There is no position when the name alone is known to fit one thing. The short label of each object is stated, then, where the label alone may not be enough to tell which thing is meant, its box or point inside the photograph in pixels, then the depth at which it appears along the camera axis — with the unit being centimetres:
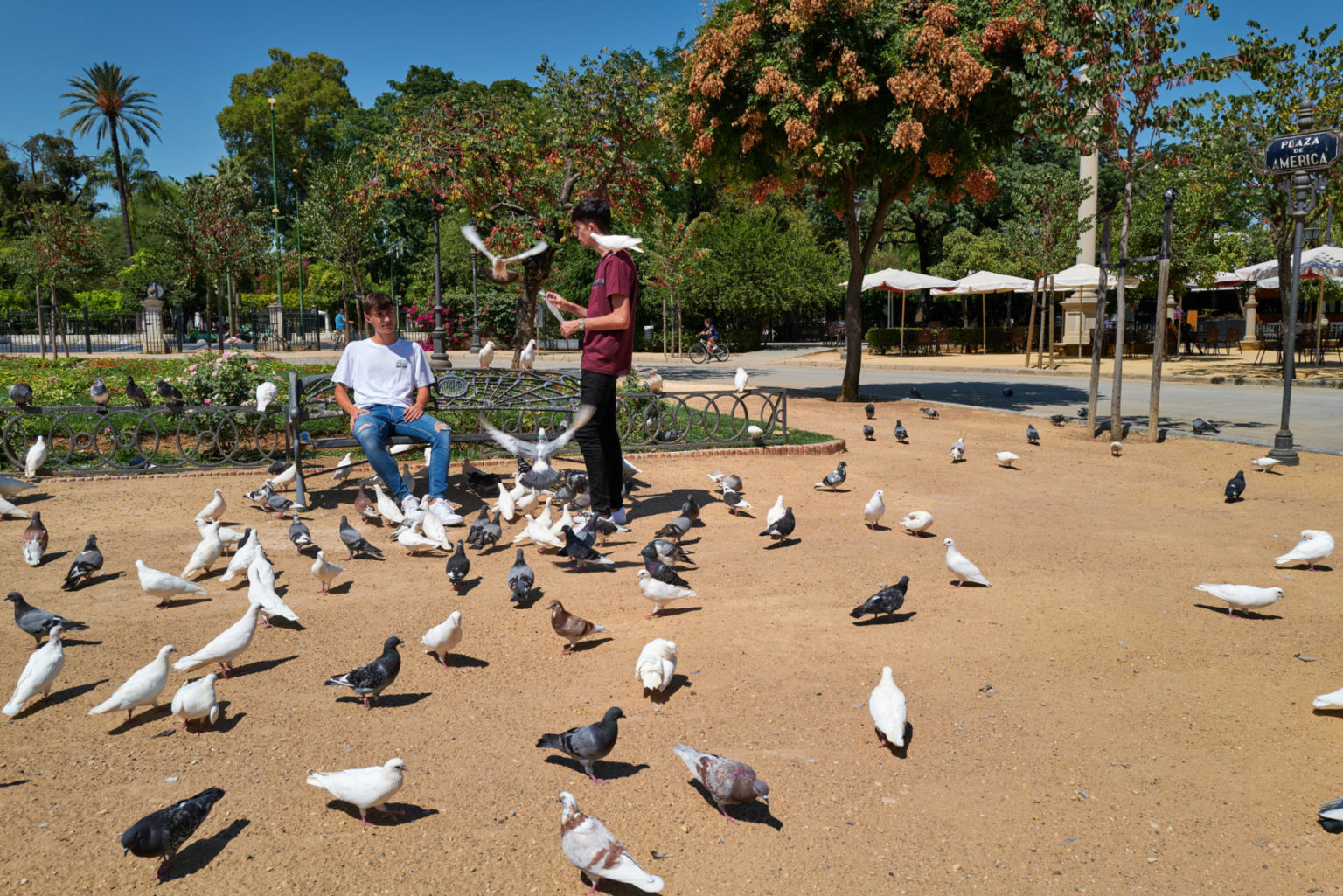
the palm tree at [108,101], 5553
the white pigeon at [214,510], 661
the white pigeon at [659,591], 472
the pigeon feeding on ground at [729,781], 290
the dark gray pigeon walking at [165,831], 258
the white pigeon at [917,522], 652
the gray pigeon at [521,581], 498
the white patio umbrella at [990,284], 2956
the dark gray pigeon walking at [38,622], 437
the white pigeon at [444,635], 412
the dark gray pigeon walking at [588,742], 316
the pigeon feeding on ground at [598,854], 251
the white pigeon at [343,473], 789
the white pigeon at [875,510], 662
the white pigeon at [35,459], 786
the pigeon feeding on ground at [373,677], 371
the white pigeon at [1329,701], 348
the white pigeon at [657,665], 373
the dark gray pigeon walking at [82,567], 532
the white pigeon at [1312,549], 548
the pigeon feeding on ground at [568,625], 429
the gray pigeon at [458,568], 527
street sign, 962
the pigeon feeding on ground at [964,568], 526
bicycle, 3164
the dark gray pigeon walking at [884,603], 463
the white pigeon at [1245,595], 464
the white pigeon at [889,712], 330
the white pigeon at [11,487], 717
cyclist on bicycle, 3186
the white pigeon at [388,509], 651
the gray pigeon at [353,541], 580
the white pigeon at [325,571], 517
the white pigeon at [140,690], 356
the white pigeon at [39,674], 365
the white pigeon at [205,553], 546
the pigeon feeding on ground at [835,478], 808
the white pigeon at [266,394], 880
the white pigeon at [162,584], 488
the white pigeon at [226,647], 390
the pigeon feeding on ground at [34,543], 571
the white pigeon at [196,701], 348
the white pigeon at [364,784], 287
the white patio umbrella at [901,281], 3055
